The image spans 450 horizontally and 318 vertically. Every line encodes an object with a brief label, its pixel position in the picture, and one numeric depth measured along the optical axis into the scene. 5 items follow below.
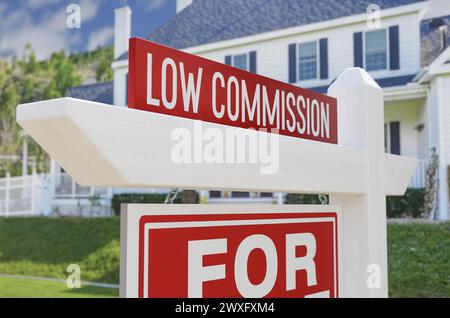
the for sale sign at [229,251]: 1.22
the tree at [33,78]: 34.19
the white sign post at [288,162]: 1.01
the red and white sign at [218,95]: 1.19
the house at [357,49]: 13.20
